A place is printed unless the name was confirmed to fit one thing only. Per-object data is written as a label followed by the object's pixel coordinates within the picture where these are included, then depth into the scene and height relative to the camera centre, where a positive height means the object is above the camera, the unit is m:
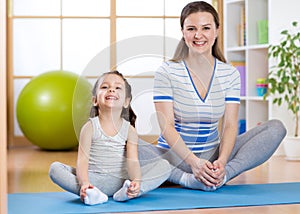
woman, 2.34 -0.06
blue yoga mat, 2.01 -0.36
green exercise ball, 3.90 -0.10
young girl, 2.15 -0.19
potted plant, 3.52 +0.09
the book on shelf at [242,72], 4.27 +0.16
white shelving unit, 4.15 +0.24
